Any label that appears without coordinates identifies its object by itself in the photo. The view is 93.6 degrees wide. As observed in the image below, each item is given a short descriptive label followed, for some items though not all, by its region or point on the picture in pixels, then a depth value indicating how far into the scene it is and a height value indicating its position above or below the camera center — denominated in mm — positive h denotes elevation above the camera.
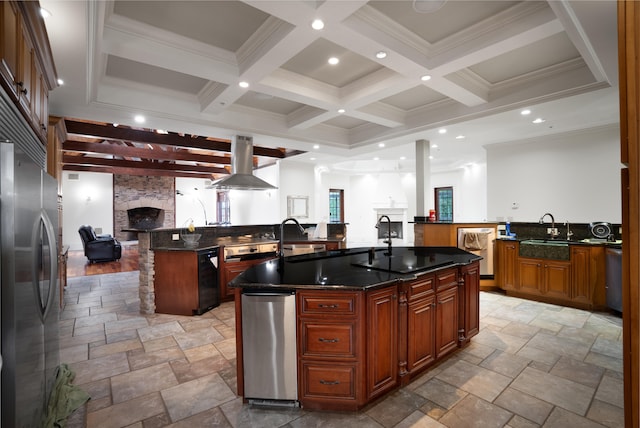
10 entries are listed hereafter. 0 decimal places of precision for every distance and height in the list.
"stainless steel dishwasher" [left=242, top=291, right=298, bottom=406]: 1979 -872
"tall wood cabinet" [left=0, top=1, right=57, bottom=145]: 1472 +965
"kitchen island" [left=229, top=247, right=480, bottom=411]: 1945 -753
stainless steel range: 4438 -536
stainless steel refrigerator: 1217 -324
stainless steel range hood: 5117 +832
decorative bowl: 4261 -321
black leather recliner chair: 7531 -732
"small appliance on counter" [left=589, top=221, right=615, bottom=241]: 4324 -256
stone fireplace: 10727 +543
